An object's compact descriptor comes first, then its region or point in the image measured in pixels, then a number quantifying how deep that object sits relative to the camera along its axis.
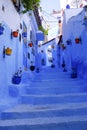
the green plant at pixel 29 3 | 9.60
